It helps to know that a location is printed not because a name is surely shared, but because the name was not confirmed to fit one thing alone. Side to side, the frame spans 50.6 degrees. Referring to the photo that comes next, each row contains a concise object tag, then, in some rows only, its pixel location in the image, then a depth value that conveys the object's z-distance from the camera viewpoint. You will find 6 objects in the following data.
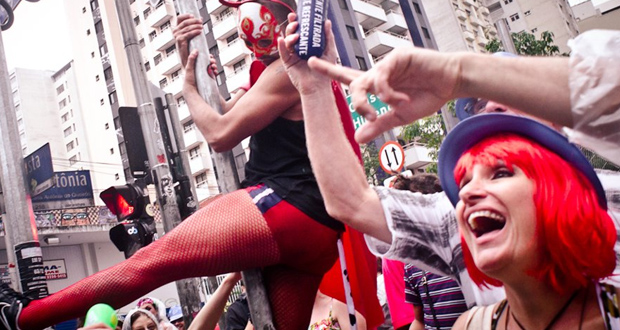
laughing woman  1.67
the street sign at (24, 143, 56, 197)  8.29
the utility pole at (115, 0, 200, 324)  8.35
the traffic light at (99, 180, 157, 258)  8.80
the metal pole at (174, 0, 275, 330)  2.57
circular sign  13.67
